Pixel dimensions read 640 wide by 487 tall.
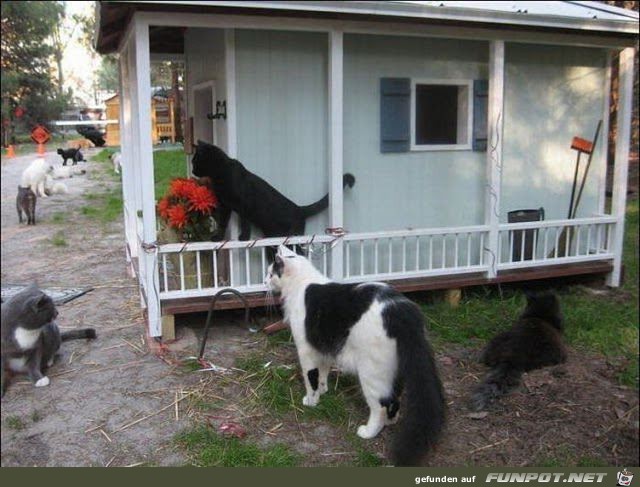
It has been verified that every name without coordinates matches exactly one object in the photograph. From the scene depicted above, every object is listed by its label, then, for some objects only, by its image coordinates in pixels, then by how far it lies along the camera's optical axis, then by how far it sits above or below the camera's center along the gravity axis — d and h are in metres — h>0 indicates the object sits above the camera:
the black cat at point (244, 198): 4.60 -0.37
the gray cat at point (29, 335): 1.85 -0.59
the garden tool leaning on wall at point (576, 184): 5.69 -0.35
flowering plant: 4.47 -0.41
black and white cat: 2.73 -0.94
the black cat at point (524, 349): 3.61 -1.24
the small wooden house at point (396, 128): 4.28 +0.14
